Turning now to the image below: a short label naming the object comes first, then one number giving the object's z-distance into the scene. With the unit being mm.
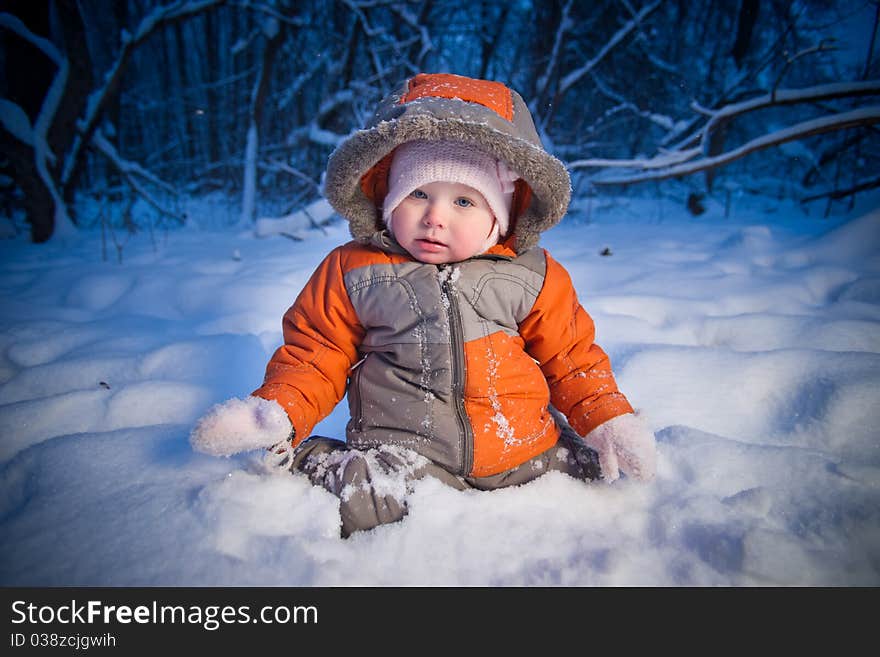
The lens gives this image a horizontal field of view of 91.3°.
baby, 1035
